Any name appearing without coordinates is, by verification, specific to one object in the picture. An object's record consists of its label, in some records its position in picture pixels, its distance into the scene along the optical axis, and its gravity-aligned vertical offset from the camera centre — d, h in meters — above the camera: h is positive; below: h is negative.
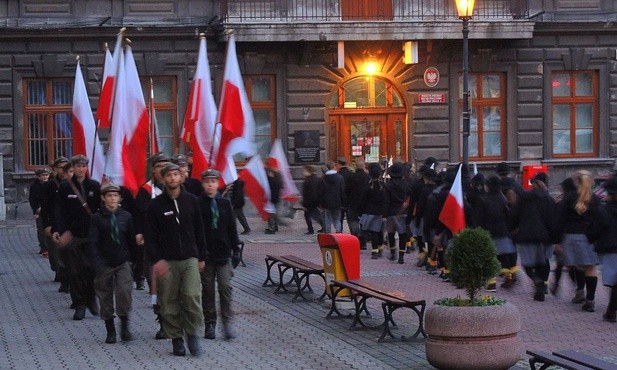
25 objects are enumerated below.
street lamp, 25.00 +1.50
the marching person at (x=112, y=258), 13.34 -1.28
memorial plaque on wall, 31.62 -0.24
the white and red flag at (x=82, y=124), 18.33 +0.22
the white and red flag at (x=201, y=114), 17.09 +0.32
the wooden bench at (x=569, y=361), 9.60 -1.78
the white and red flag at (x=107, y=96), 17.40 +0.60
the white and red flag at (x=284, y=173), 23.86 -0.70
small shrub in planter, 11.39 -1.17
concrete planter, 11.02 -1.78
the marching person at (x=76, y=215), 15.38 -0.93
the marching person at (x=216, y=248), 13.38 -1.18
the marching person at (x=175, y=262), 12.37 -1.21
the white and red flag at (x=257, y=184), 18.45 -0.70
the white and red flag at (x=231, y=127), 16.19 +0.13
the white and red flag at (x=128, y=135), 16.00 +0.04
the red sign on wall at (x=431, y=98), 32.22 +0.93
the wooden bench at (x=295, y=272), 16.58 -1.84
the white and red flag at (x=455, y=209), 17.70 -1.04
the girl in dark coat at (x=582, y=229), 15.50 -1.19
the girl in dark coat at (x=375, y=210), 22.20 -1.31
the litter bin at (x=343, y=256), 15.57 -1.49
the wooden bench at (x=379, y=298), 13.14 -1.74
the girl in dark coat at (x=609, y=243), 14.48 -1.28
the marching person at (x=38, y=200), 21.45 -1.12
